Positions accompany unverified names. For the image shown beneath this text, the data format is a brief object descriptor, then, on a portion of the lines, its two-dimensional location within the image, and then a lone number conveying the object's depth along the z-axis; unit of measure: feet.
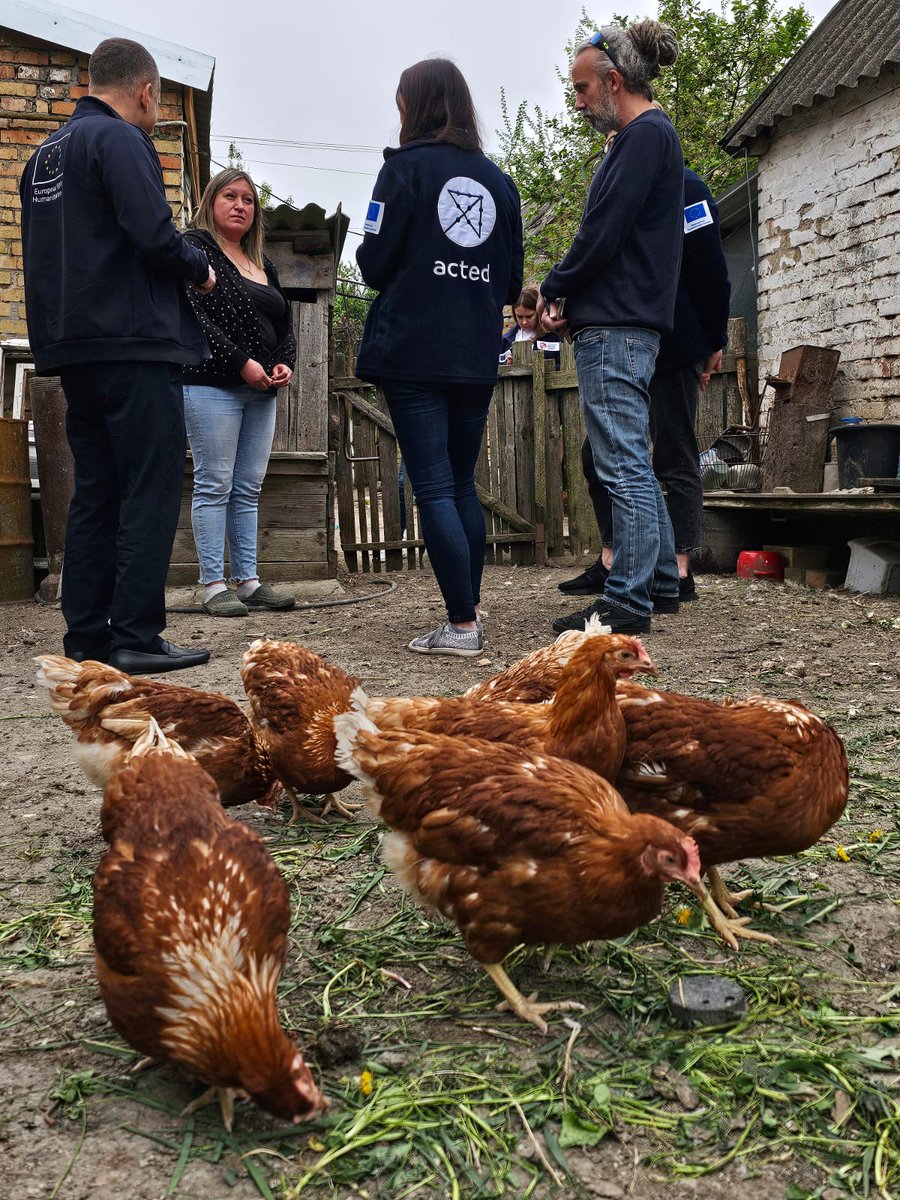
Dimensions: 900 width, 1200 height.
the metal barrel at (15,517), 23.49
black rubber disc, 6.38
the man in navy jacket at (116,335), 13.53
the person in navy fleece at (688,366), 18.06
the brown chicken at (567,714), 7.86
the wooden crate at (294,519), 24.68
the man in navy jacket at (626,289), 15.06
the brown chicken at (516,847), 6.35
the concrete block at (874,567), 22.22
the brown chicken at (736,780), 7.41
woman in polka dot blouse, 19.49
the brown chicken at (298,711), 9.83
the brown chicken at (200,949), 5.38
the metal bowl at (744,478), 29.48
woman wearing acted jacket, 14.67
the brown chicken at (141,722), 9.55
